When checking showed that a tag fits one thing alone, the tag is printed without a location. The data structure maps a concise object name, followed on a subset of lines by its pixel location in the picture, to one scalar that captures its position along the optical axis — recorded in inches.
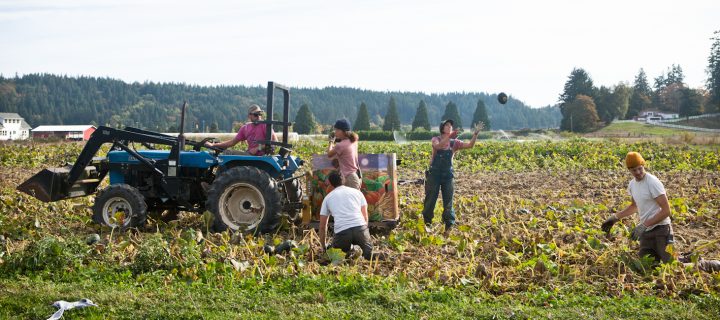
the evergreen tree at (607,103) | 3090.6
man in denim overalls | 382.3
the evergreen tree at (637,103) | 3709.6
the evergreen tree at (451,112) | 3676.2
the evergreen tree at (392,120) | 3683.6
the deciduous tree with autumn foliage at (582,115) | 2719.0
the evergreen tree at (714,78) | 3088.1
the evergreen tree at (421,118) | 3742.6
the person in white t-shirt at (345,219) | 298.8
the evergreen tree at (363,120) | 3700.8
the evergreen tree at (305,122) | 3540.8
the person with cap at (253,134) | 366.3
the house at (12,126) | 4494.6
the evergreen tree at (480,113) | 3877.2
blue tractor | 351.6
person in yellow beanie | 274.8
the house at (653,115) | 3483.3
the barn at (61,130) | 4065.5
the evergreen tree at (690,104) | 3233.3
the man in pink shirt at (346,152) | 332.5
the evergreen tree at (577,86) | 3125.0
